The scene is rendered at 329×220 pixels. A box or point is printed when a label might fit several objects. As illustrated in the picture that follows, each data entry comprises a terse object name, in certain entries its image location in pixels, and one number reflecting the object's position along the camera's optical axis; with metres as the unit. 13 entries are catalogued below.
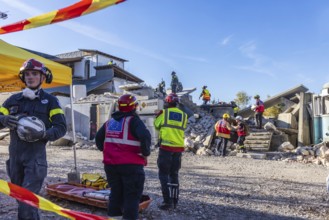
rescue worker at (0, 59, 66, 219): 2.94
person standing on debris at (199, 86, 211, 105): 22.19
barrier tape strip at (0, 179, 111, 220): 2.10
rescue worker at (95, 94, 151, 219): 3.65
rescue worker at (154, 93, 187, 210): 5.10
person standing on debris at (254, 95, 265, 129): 17.04
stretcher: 4.71
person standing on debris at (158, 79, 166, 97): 26.21
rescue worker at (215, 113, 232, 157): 13.52
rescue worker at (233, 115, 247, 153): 14.57
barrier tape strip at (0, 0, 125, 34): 3.49
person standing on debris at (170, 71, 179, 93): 25.61
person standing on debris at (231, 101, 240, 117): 19.11
